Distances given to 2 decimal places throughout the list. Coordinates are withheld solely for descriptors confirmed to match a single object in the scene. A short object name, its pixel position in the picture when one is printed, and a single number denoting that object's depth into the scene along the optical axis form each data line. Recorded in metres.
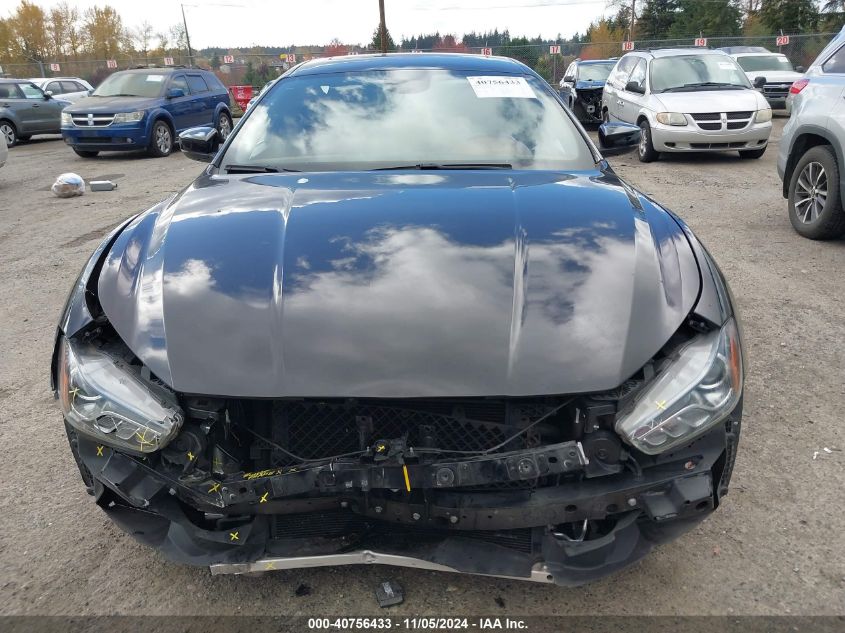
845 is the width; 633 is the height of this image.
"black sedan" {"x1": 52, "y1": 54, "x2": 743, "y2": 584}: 1.82
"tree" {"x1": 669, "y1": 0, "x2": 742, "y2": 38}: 44.38
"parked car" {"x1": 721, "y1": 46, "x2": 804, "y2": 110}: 16.14
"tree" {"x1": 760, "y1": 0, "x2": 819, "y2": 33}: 34.94
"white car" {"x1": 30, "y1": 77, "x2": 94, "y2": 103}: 18.64
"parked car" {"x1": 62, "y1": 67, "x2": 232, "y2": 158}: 12.37
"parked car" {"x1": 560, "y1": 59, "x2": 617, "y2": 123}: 14.84
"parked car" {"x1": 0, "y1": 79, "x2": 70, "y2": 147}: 15.52
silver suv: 5.53
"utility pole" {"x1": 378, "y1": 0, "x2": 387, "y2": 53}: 27.74
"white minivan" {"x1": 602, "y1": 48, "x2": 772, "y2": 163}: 9.70
